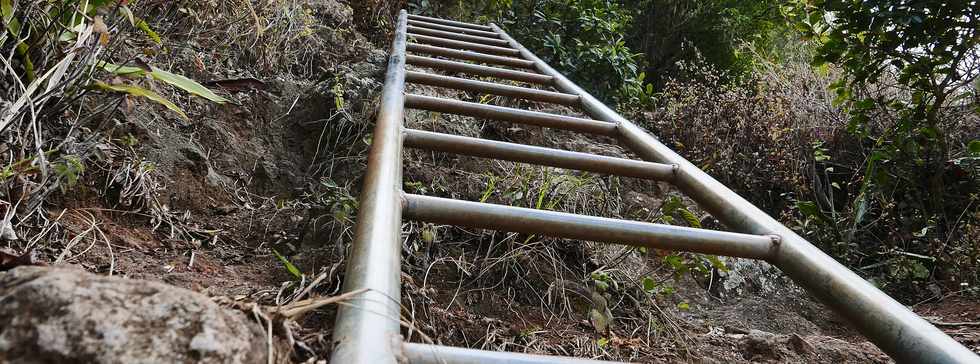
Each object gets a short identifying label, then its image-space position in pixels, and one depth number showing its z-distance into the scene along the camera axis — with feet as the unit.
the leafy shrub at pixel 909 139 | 7.04
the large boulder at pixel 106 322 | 1.31
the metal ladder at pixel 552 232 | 2.04
